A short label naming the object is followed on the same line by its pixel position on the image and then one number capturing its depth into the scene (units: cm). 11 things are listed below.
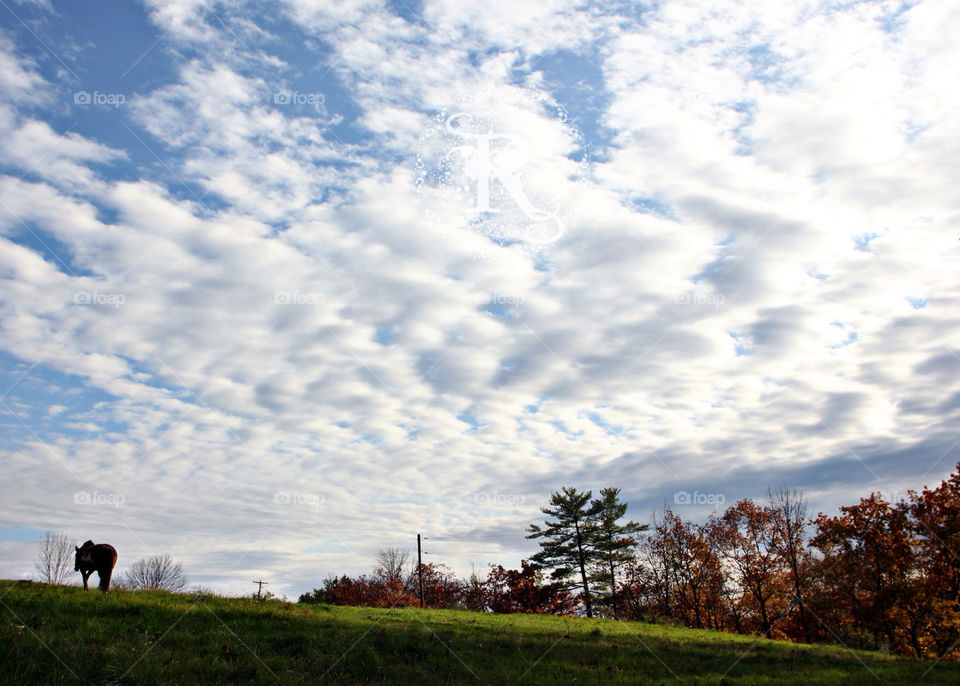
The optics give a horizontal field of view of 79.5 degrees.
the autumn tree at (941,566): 3912
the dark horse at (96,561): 1838
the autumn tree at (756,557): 6444
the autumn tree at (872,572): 4159
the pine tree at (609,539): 6906
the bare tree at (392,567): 9525
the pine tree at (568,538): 7081
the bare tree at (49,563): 6238
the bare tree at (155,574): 7536
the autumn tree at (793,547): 6222
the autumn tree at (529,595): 6819
